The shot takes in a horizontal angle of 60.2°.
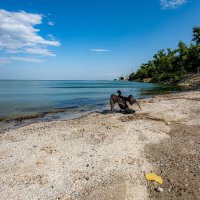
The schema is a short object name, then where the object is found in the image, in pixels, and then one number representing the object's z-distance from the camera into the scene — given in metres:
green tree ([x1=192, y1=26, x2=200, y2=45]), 53.04
